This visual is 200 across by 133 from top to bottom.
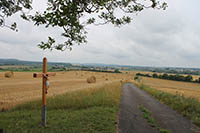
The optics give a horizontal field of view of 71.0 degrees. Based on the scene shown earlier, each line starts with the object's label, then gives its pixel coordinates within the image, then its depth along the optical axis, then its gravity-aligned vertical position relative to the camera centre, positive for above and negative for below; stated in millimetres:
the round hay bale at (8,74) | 35153 -2759
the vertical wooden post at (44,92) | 5537 -1123
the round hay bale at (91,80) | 35344 -3938
